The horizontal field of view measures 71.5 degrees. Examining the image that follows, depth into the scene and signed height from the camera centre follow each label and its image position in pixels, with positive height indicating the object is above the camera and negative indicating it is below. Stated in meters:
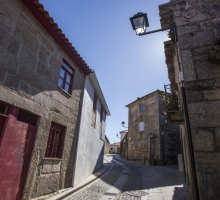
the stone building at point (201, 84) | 2.50 +1.35
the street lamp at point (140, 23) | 3.51 +2.88
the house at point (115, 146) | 51.25 +1.63
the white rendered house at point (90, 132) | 6.93 +0.95
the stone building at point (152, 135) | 15.88 +2.05
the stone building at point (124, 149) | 21.09 +0.48
